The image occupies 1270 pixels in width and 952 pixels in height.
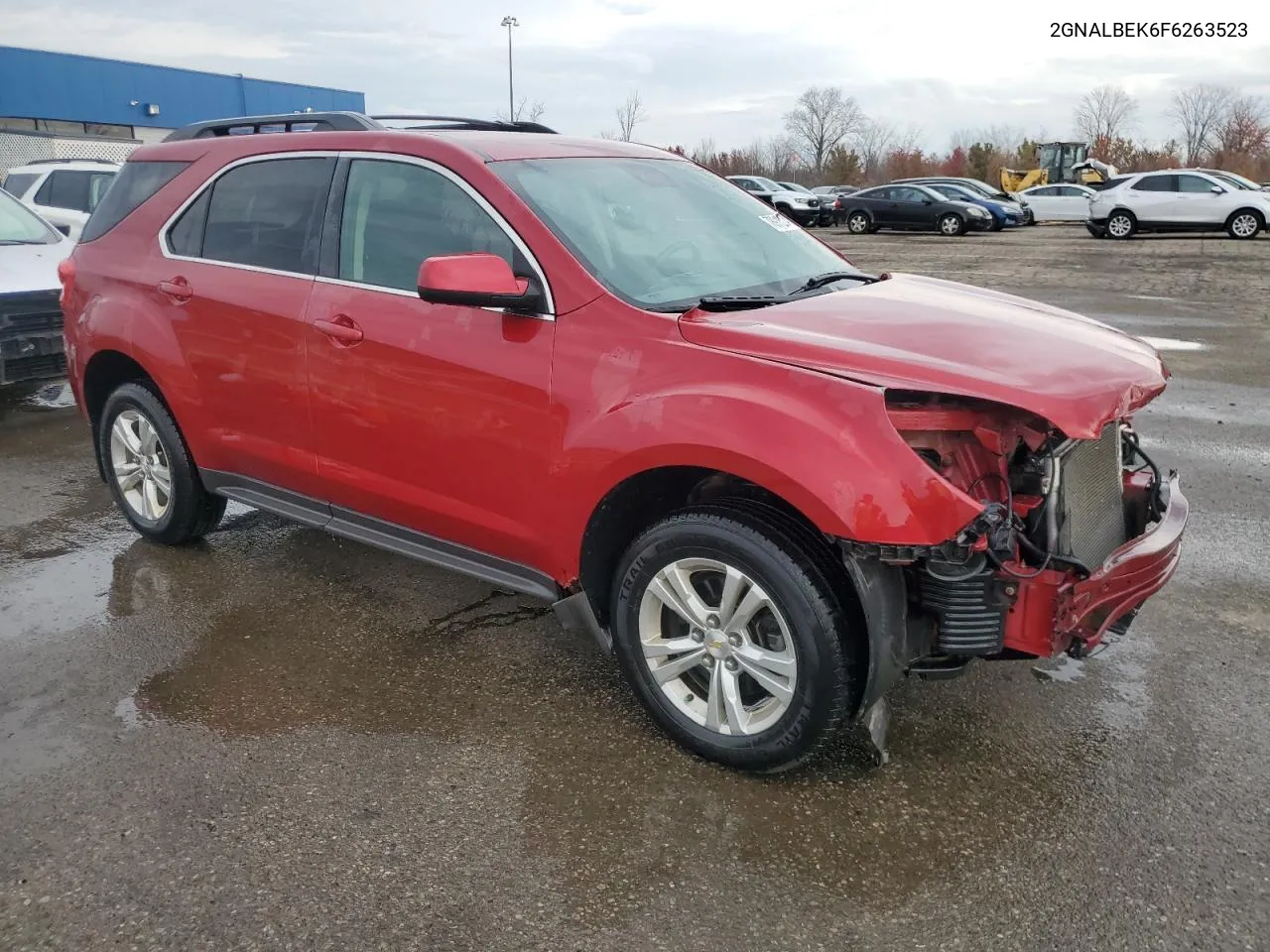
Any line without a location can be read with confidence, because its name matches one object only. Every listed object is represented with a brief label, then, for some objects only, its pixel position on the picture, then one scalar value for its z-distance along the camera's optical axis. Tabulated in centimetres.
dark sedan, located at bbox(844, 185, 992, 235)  2855
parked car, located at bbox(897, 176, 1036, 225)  3144
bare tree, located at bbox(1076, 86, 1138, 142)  8194
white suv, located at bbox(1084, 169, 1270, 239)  2433
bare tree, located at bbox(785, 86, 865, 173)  8862
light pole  5375
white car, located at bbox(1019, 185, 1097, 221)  3281
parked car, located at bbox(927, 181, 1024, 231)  2941
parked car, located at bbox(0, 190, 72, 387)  764
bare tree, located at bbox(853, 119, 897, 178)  7951
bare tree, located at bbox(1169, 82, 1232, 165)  7494
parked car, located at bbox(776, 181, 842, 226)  3400
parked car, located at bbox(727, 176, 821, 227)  3244
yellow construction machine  4525
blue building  4103
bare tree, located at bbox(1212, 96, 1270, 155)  6469
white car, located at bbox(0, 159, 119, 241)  1287
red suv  277
